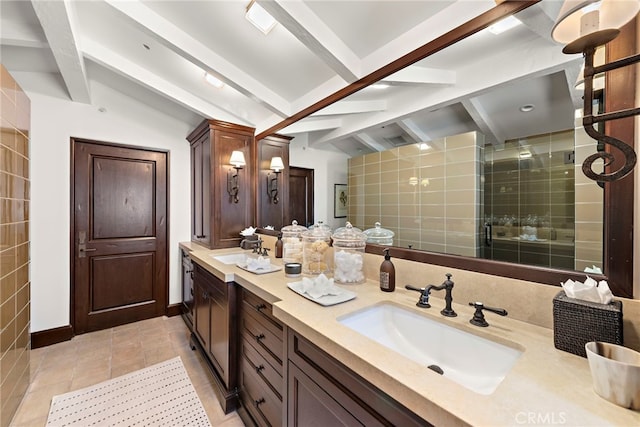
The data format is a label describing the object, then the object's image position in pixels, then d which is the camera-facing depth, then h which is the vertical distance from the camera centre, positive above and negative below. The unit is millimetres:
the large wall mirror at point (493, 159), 946 +271
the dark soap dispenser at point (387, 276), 1299 -329
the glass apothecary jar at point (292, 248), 1991 -283
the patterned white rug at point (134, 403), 1621 -1326
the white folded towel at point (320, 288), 1213 -374
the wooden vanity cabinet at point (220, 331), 1654 -857
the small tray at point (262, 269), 1670 -390
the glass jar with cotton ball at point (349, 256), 1456 -259
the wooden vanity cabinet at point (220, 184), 2785 +323
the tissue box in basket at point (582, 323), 691 -317
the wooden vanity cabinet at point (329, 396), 687 -582
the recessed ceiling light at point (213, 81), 2463 +1296
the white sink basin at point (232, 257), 2381 -440
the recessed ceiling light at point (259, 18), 1591 +1268
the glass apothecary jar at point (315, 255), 1685 -289
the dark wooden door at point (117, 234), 2721 -253
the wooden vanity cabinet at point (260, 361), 1238 -813
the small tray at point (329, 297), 1127 -398
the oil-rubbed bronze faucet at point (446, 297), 1013 -357
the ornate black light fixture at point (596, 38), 649 +461
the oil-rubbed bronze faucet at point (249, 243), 2599 -335
